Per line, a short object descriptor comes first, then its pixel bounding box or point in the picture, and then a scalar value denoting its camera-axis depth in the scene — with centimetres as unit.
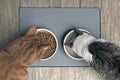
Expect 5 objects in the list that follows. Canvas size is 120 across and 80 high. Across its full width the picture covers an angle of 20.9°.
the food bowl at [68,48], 139
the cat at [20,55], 121
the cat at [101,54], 114
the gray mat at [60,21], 143
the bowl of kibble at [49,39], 138
